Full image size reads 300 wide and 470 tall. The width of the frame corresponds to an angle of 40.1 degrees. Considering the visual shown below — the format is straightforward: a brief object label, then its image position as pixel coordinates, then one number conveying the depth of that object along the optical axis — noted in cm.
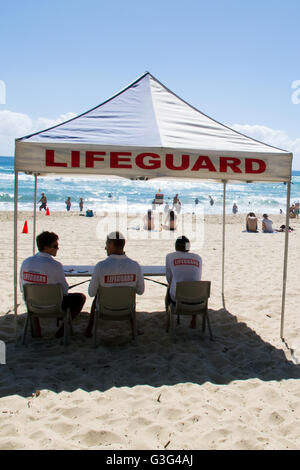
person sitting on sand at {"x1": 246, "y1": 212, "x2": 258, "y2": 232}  1731
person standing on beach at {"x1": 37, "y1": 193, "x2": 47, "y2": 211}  2791
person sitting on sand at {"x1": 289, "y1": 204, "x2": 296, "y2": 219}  2495
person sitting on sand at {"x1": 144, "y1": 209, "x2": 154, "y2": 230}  1598
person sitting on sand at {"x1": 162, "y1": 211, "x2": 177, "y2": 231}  1655
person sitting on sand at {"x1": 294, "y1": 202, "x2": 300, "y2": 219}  2603
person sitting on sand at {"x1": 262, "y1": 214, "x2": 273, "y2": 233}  1714
